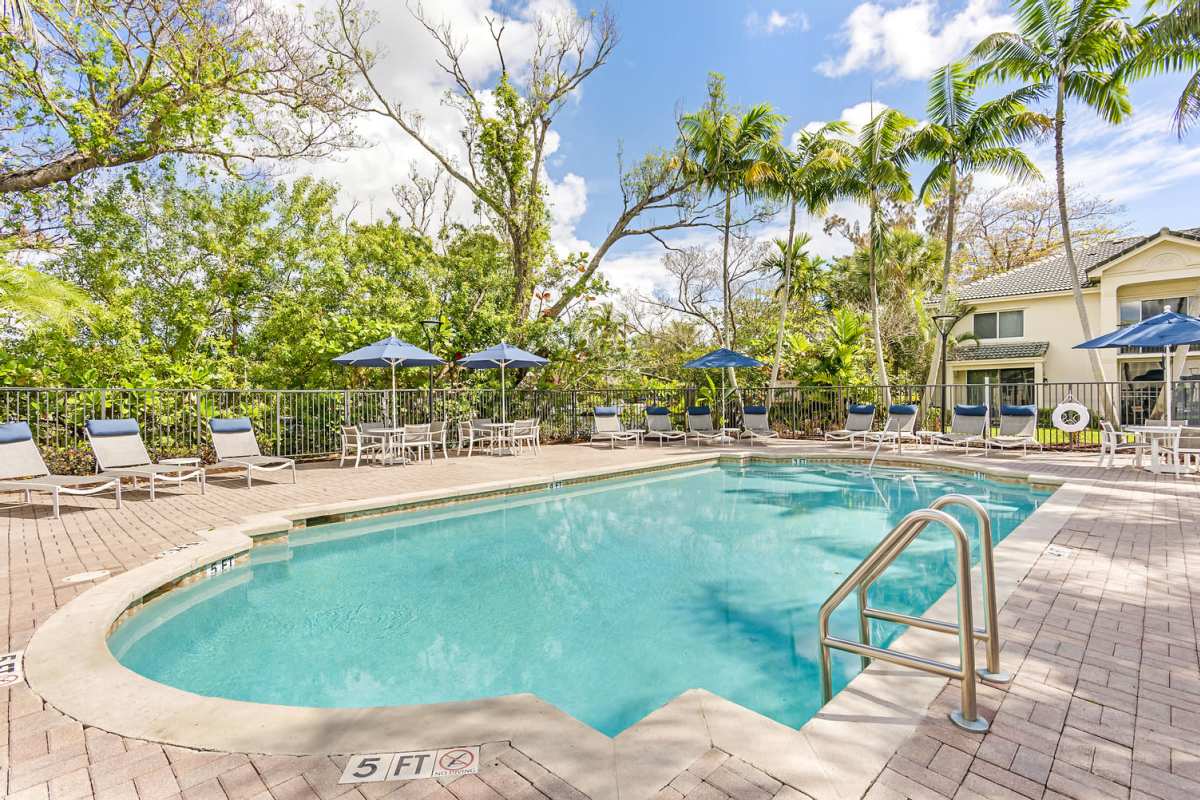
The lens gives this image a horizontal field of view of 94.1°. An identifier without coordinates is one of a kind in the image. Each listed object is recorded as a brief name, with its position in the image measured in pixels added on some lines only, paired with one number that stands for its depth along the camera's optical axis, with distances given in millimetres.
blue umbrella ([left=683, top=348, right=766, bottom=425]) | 13805
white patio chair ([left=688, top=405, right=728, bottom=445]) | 15016
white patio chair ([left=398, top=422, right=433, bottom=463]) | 11039
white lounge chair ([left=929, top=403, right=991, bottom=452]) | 11695
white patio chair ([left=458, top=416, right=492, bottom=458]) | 12878
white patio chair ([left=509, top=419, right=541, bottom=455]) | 12562
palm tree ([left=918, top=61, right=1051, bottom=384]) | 14781
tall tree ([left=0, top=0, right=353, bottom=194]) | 10086
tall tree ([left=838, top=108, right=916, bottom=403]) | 15930
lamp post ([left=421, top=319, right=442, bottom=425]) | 14023
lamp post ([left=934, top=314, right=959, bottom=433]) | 13905
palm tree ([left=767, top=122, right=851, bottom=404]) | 16469
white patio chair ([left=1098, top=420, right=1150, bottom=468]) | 9414
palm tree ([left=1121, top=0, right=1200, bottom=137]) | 10102
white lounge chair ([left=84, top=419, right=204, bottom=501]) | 7223
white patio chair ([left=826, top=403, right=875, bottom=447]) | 13211
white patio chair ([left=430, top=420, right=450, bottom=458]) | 11734
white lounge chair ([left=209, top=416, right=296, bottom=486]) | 8414
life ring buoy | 11227
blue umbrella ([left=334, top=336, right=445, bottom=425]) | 10562
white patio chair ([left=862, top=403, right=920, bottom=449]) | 12094
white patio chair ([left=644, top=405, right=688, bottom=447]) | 15188
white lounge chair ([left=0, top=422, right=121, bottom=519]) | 6250
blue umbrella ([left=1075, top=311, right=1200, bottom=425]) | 8688
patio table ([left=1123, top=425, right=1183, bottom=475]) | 8711
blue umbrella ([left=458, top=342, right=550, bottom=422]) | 12102
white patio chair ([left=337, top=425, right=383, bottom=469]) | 10734
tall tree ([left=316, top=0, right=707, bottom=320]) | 16672
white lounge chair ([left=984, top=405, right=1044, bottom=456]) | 11312
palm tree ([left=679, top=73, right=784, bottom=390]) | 16719
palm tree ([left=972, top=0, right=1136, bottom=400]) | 12586
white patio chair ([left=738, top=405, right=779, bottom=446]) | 14664
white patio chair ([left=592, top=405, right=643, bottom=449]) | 14500
